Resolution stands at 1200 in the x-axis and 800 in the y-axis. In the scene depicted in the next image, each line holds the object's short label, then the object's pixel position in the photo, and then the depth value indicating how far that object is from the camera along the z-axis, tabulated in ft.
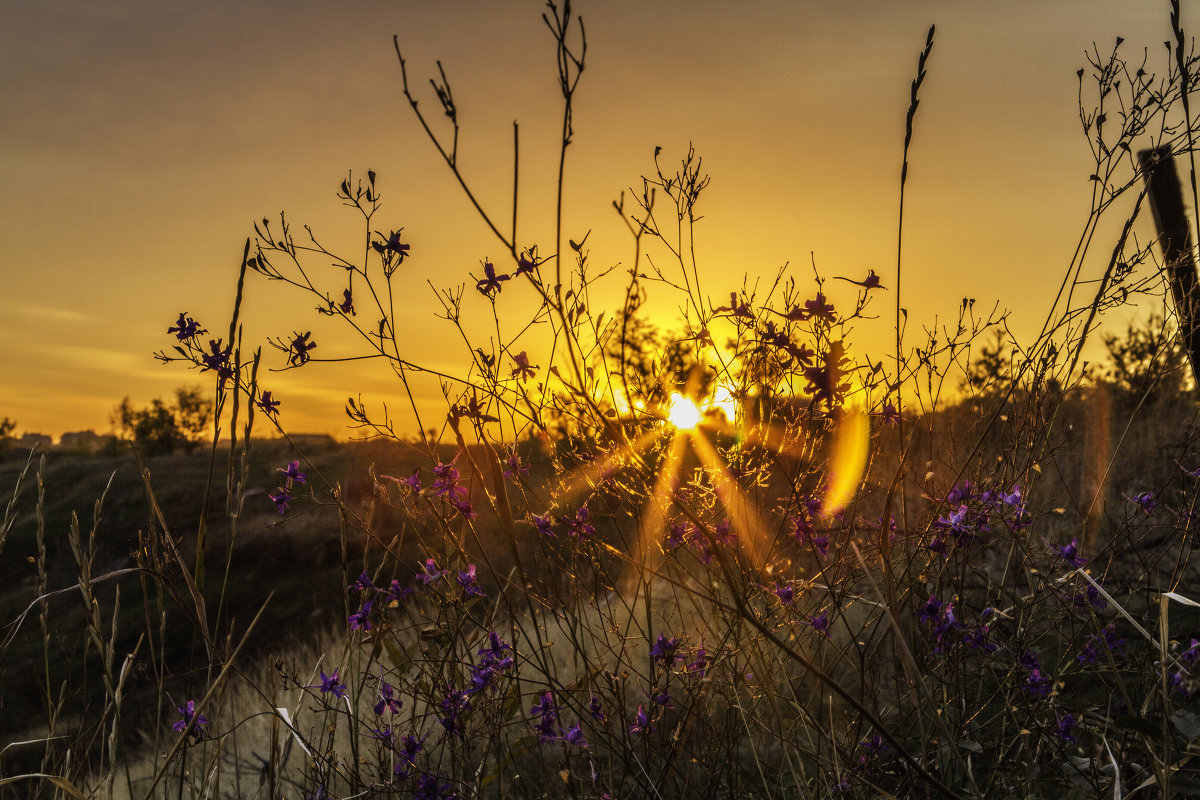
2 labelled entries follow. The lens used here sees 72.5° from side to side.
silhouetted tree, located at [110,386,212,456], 104.34
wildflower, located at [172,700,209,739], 1.88
